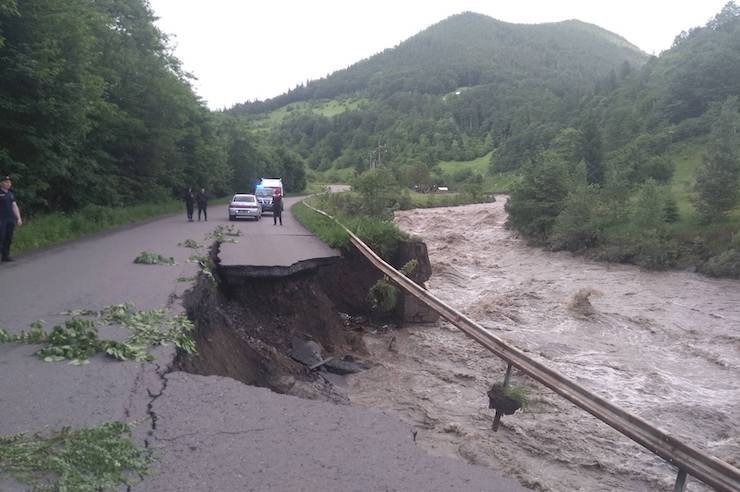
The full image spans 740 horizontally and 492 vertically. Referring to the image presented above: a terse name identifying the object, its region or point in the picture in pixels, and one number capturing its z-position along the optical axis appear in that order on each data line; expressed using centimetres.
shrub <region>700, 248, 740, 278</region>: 2278
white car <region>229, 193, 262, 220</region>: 2884
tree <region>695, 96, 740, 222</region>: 2656
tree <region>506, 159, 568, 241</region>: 3375
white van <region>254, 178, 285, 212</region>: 3675
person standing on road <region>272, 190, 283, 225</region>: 2545
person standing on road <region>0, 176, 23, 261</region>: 1157
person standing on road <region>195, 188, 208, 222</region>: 2767
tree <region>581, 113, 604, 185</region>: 4994
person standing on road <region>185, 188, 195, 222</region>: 2711
